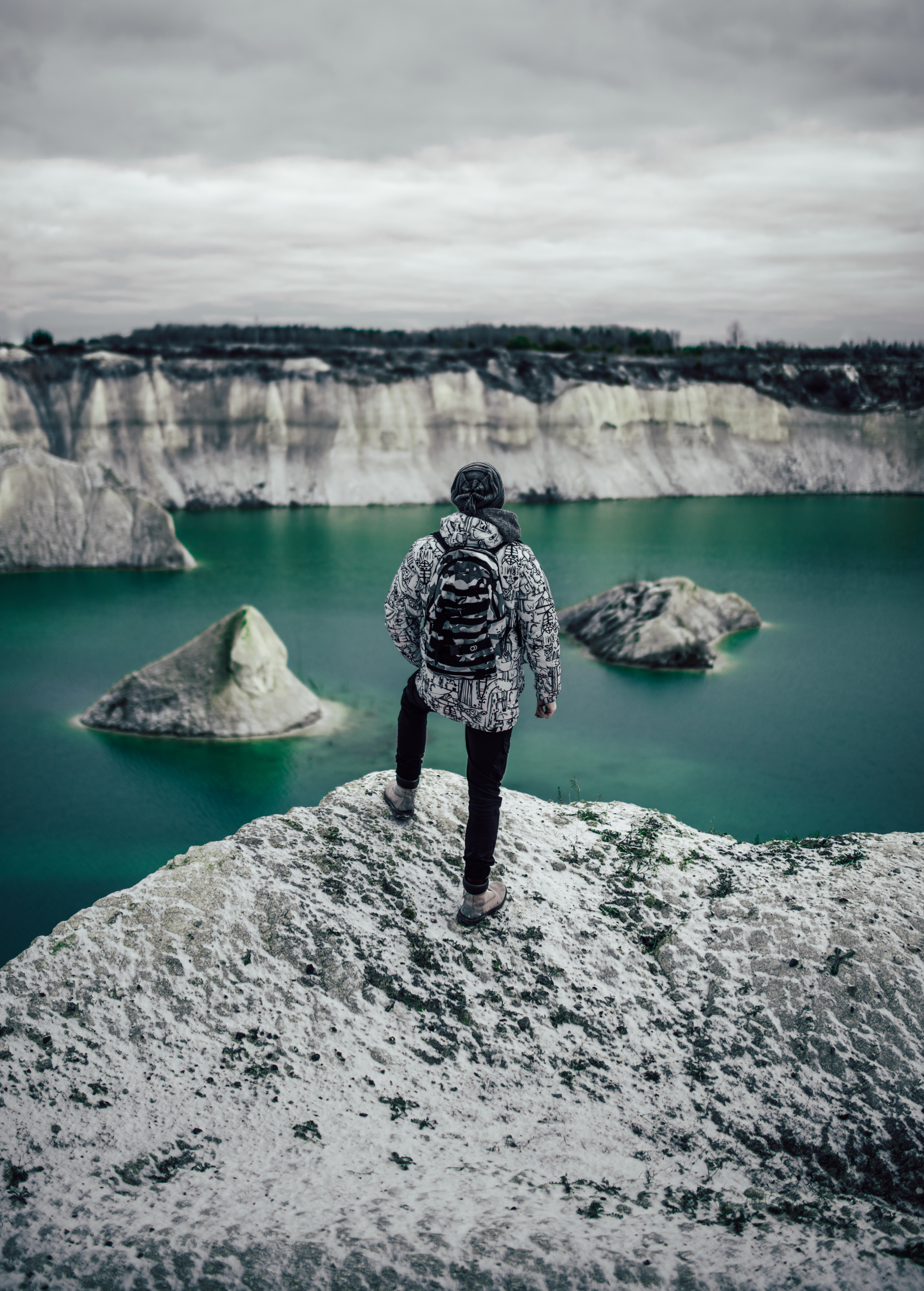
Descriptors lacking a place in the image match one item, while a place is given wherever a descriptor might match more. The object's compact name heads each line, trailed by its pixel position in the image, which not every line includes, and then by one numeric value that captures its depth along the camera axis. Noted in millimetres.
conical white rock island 15172
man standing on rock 4695
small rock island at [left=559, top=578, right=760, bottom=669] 20188
